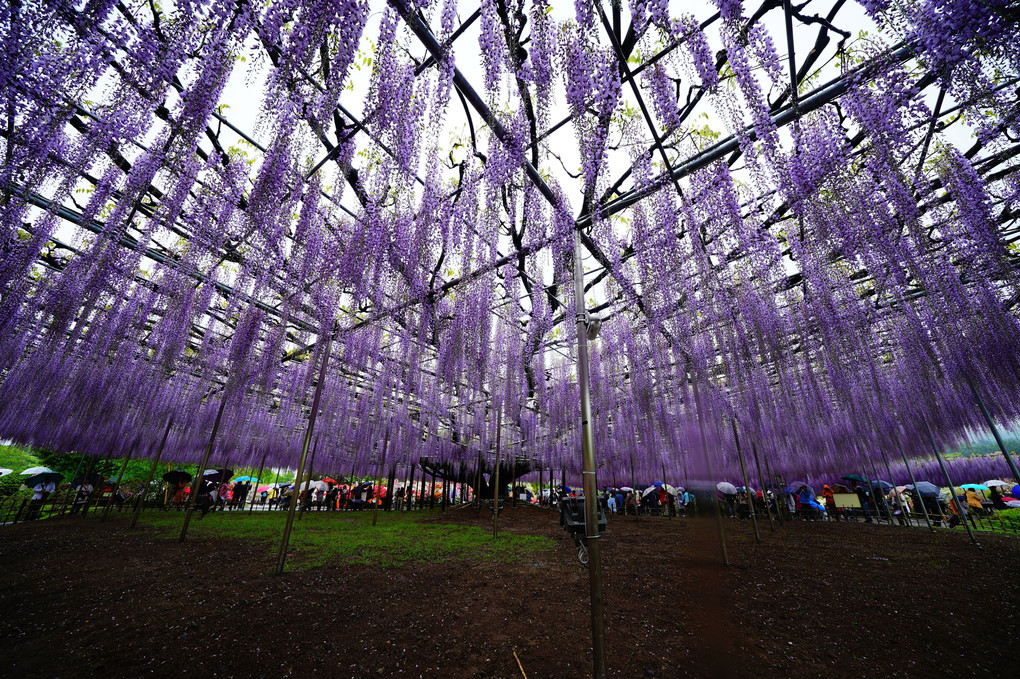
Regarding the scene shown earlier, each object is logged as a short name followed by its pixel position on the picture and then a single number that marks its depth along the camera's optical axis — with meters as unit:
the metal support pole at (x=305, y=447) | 5.59
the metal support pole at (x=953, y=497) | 9.41
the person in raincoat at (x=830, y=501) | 20.33
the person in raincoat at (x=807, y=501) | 18.86
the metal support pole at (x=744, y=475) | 7.60
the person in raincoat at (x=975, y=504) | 17.00
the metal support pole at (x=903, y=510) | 15.39
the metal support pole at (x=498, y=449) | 9.23
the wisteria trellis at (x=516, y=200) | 3.60
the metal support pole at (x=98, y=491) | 15.07
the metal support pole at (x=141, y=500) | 10.49
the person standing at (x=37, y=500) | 13.74
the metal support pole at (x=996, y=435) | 8.18
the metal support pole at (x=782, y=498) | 19.83
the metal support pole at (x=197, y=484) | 7.83
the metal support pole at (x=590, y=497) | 2.62
